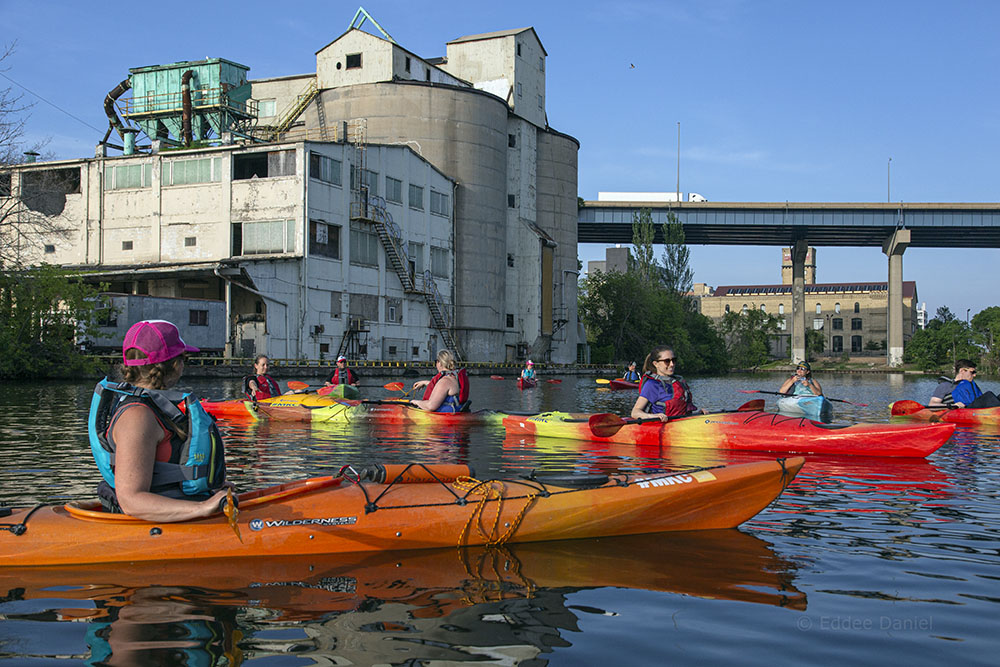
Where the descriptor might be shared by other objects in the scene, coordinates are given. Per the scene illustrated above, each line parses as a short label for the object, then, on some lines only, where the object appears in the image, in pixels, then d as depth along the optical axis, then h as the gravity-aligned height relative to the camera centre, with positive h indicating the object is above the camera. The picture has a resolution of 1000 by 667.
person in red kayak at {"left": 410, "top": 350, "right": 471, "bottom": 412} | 16.28 -0.87
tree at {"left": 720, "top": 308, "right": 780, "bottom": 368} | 88.98 +1.69
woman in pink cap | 5.09 -0.60
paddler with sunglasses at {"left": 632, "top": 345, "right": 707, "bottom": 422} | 13.20 -0.75
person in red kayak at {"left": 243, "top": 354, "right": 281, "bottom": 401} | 18.25 -0.88
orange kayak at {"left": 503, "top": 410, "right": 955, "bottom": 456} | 12.33 -1.31
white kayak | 14.37 -0.98
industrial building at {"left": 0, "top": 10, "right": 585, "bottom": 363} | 39.34 +7.64
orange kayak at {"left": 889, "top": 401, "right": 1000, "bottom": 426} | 16.45 -1.26
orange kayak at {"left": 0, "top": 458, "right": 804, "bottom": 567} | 6.09 -1.38
